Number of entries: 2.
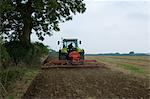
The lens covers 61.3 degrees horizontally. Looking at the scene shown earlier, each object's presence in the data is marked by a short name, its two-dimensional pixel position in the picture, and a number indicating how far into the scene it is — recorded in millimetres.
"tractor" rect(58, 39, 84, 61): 9241
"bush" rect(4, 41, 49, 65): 8680
